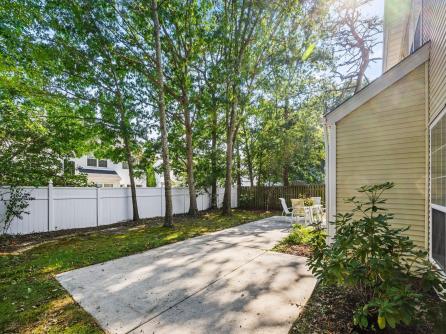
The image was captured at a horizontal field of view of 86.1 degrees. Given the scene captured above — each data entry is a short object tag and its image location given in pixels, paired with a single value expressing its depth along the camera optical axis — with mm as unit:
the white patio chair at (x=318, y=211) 9127
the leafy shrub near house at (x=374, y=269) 1899
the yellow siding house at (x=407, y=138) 3430
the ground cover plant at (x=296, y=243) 5547
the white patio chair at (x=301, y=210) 8862
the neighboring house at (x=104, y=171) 17656
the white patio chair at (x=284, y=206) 10402
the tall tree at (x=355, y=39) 14445
